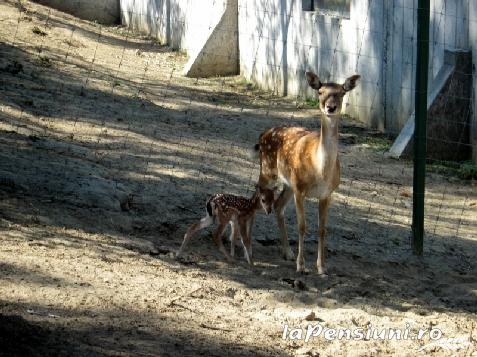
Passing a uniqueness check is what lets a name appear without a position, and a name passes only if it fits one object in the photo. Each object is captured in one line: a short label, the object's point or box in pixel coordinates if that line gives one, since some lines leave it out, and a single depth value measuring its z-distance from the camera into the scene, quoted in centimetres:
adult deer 1777
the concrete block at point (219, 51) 3594
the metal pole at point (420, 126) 1909
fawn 1809
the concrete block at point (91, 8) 4412
